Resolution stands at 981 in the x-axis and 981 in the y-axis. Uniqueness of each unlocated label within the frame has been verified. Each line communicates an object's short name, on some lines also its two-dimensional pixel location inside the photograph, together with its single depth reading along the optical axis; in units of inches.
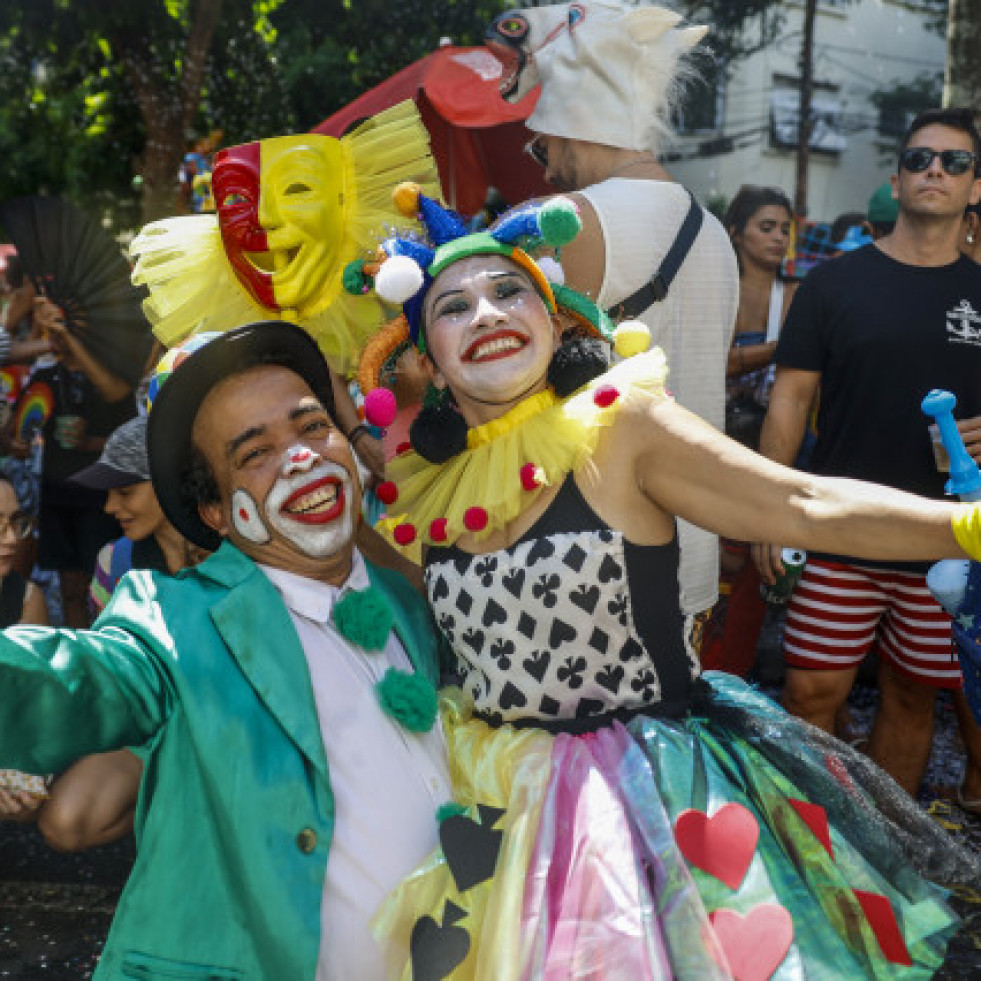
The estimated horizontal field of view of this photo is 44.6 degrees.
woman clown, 67.4
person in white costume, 107.0
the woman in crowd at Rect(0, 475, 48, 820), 142.3
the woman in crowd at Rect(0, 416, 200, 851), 146.1
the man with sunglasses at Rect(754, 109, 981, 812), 132.1
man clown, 68.9
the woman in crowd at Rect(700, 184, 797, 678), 164.7
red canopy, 192.4
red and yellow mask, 112.0
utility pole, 781.9
